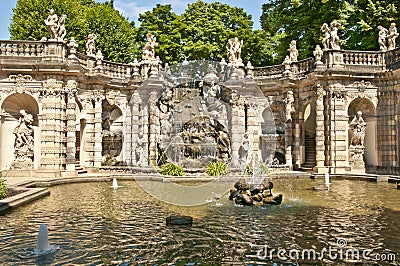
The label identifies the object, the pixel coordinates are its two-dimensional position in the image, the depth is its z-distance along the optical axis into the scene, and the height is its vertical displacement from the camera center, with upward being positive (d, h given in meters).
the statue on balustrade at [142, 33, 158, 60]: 27.05 +6.88
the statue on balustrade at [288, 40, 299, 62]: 26.78 +6.39
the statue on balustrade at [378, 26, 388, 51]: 24.06 +6.65
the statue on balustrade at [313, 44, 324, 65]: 24.18 +5.70
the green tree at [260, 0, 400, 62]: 26.97 +9.63
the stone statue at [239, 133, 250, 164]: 26.22 -0.05
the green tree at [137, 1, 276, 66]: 34.94 +10.38
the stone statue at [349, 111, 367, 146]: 24.36 +1.17
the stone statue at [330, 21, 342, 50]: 23.72 +6.63
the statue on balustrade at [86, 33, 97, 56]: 25.67 +6.71
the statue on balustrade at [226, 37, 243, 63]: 27.16 +6.69
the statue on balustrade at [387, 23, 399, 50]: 23.81 +6.70
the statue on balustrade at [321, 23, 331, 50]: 24.06 +6.70
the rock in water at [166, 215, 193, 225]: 9.76 -1.80
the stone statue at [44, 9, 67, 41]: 21.56 +6.63
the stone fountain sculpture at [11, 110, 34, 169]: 21.72 +0.34
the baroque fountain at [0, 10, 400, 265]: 7.61 -1.82
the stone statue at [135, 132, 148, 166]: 25.59 -0.22
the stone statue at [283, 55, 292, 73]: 26.50 +5.64
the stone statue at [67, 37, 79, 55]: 22.77 +5.87
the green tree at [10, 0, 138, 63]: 32.78 +10.76
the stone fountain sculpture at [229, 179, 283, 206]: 12.77 -1.57
